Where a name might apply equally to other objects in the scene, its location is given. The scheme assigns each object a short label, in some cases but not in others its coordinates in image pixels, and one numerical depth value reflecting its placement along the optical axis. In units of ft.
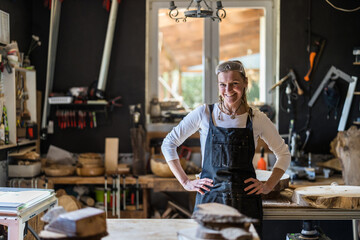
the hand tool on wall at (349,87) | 16.76
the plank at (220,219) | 5.85
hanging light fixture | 9.41
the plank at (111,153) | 16.71
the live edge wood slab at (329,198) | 8.87
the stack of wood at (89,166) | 15.78
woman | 8.67
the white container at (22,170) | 15.07
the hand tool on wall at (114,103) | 16.88
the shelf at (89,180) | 15.51
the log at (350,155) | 13.76
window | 17.62
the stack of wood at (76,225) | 5.65
